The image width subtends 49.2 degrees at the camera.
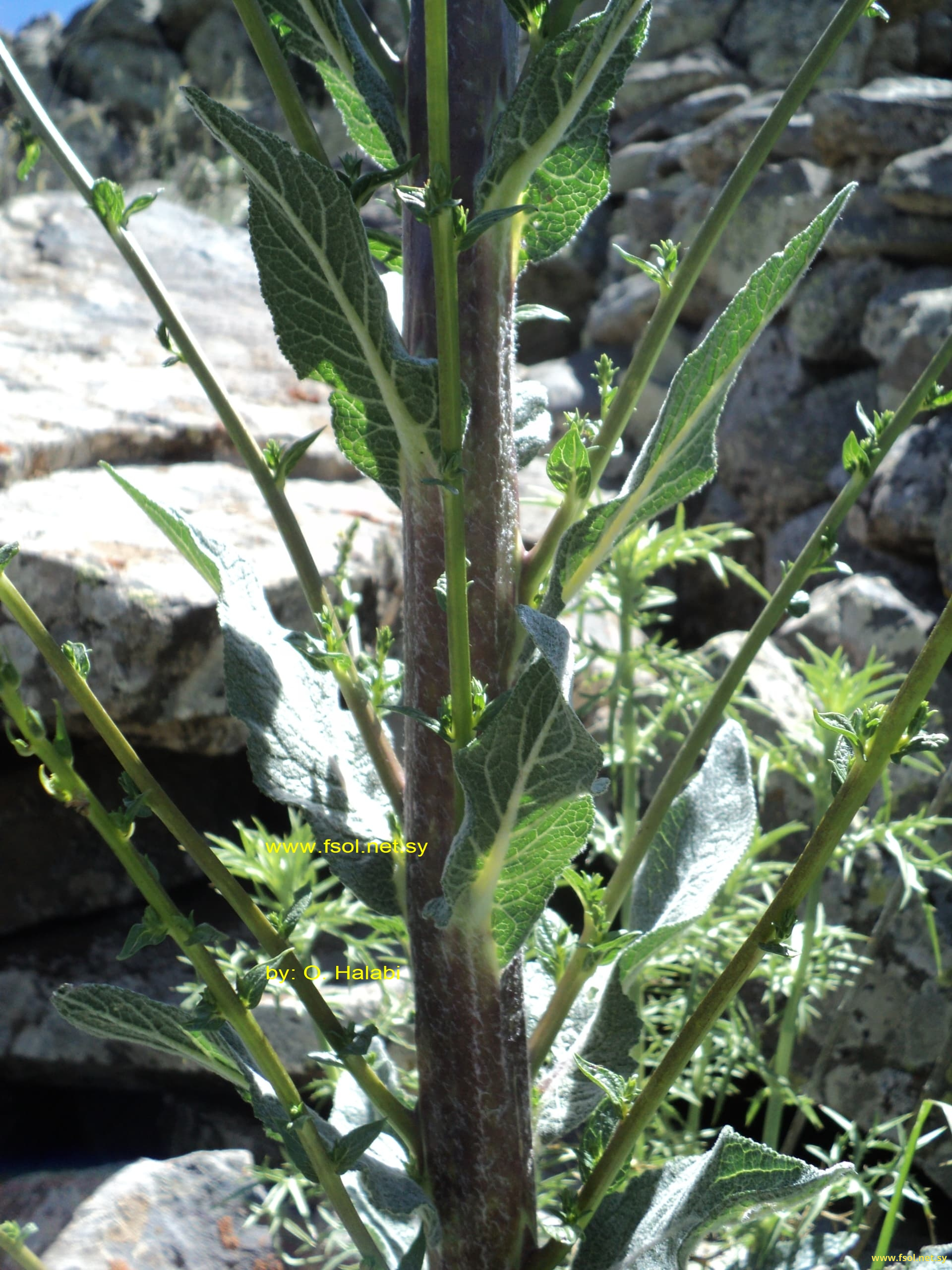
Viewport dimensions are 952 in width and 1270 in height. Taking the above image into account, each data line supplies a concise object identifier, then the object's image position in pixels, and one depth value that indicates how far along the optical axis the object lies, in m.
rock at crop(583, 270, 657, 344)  3.47
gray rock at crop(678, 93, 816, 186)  3.25
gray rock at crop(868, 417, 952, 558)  2.08
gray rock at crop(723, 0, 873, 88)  5.09
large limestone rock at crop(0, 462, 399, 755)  1.13
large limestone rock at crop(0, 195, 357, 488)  1.43
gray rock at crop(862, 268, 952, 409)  2.45
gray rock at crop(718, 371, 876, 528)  2.73
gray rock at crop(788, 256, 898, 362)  2.80
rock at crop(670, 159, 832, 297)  3.11
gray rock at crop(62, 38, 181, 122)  7.75
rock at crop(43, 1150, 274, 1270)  0.94
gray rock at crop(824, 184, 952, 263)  2.73
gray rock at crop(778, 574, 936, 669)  1.85
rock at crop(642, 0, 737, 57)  5.55
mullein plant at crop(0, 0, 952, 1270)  0.48
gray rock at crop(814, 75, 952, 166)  2.93
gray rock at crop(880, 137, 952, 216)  2.67
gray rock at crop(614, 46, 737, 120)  5.14
